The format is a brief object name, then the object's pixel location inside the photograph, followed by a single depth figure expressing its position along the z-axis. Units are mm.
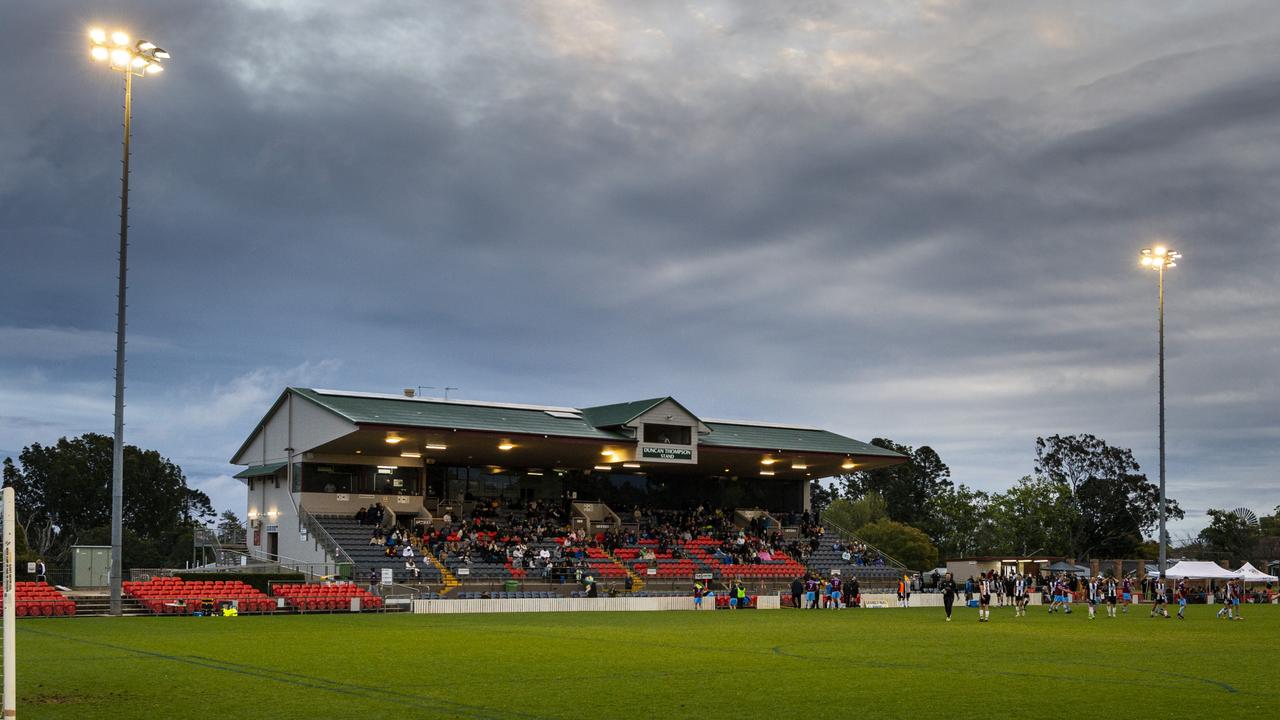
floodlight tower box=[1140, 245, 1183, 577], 57875
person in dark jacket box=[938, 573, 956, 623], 41312
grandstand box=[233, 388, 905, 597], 55156
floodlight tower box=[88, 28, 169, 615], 36156
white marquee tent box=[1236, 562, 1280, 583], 68875
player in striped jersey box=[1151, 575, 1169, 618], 45344
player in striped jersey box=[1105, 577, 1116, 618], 43000
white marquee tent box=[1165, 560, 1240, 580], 66062
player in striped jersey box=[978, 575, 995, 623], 40750
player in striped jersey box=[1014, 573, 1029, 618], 45531
